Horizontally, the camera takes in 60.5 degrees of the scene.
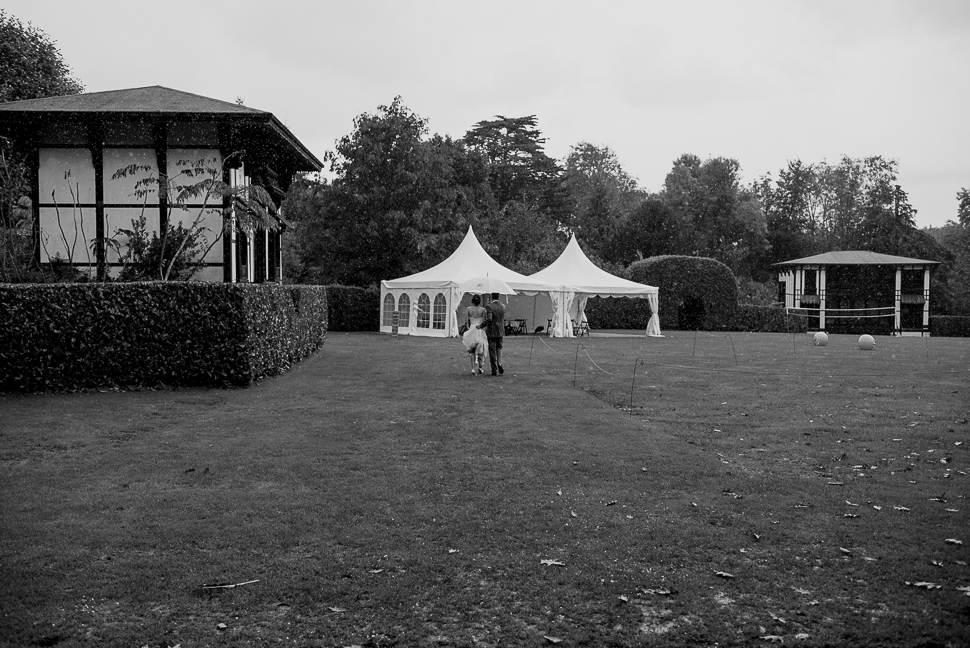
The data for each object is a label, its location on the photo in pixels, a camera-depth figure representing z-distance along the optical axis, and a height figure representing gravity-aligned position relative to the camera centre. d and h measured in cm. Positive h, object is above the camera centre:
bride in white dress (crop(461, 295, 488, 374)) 1634 -61
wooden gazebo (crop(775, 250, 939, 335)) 4988 +119
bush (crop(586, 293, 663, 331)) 4100 -25
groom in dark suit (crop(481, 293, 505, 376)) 1633 -44
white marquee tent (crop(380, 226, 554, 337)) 3045 +74
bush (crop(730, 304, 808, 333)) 4244 -60
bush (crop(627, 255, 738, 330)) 4191 +113
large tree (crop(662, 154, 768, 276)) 5956 +629
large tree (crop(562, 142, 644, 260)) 5812 +886
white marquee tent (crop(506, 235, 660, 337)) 3197 +83
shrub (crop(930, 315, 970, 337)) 4562 -94
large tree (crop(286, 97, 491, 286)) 3778 +474
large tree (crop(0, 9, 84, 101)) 2602 +784
